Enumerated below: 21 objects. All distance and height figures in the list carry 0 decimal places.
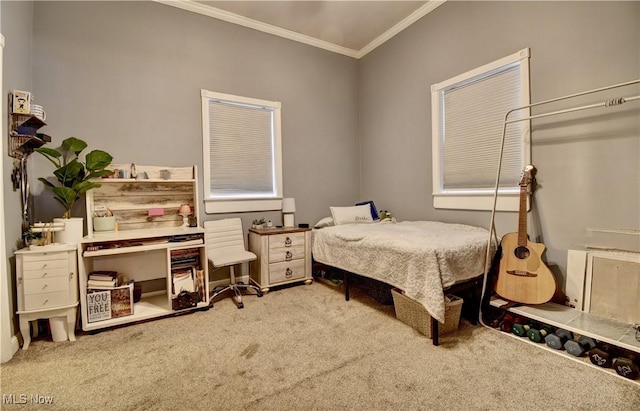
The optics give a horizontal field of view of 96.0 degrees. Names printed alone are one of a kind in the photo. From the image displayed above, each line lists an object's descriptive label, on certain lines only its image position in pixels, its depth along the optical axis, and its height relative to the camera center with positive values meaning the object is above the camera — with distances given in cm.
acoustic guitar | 210 -56
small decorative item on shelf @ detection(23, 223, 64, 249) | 212 -22
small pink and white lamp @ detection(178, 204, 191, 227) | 298 -10
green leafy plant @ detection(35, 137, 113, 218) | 228 +27
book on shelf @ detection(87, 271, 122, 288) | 233 -62
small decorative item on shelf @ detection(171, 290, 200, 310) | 256 -89
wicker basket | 212 -90
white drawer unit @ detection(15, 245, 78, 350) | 200 -57
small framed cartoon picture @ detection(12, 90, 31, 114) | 211 +77
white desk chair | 284 -51
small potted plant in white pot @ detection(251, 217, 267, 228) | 350 -27
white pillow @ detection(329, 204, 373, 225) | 358 -20
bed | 204 -47
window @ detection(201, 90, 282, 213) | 334 +58
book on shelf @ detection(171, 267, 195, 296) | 259 -72
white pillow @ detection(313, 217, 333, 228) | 362 -30
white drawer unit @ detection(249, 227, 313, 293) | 317 -63
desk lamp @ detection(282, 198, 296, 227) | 361 -12
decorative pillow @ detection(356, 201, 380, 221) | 386 -18
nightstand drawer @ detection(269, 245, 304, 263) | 321 -61
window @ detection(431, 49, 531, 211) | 262 +63
